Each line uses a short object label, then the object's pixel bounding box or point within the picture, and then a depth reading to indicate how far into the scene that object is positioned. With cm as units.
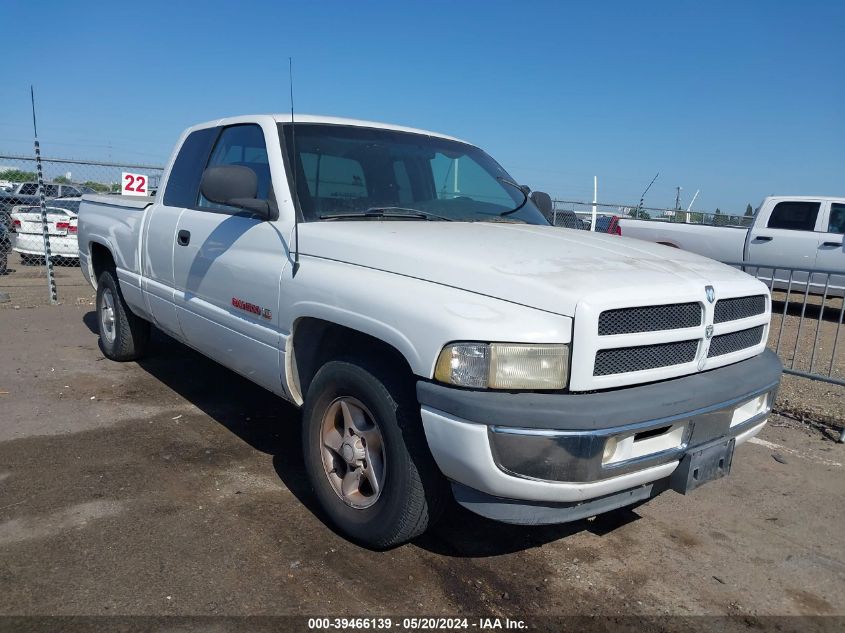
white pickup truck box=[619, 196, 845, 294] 1084
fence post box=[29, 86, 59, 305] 922
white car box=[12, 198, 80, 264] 1238
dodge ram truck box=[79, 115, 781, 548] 245
